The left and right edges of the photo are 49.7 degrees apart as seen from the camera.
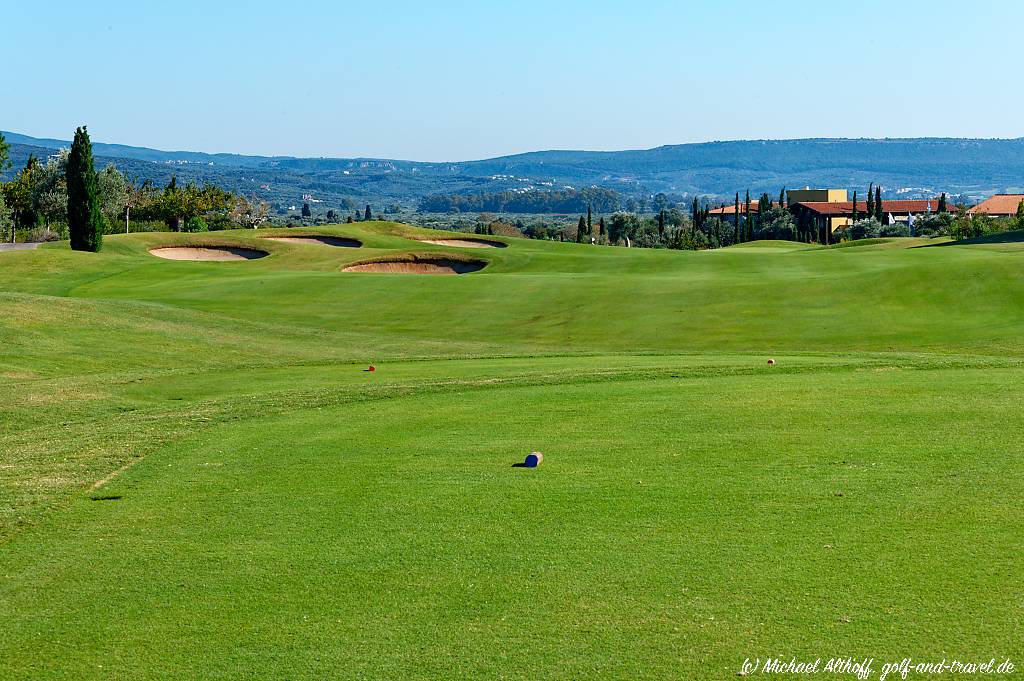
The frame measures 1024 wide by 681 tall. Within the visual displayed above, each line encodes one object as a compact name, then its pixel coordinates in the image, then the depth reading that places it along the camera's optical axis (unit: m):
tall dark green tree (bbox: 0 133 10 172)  86.22
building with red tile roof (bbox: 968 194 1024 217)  187.82
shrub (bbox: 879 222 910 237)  128.12
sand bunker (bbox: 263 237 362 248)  73.50
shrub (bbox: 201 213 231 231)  131.88
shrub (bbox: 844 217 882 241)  131.62
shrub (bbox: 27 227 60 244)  96.56
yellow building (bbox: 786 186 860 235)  182.38
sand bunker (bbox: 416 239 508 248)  79.81
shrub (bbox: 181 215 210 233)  114.06
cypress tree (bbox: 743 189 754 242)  159.76
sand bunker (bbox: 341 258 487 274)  58.38
